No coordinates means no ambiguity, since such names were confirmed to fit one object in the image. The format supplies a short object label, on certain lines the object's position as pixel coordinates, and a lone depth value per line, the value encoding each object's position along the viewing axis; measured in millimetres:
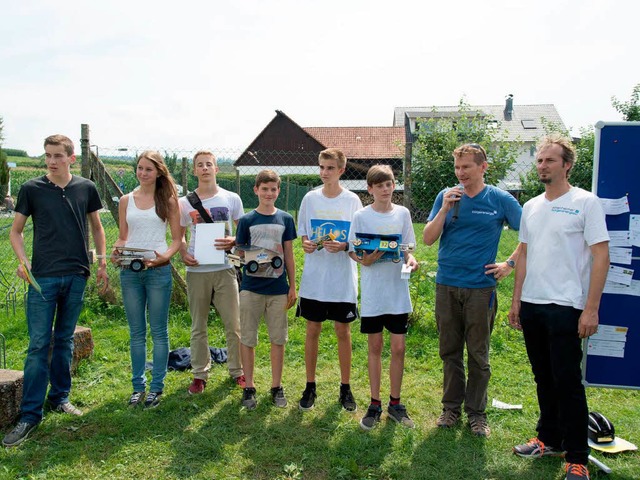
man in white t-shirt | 2994
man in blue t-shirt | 3562
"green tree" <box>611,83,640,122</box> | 15951
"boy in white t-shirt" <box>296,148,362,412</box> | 3963
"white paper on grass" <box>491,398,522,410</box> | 4105
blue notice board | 3328
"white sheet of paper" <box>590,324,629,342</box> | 3451
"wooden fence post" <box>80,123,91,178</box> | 6078
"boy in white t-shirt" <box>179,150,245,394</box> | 4258
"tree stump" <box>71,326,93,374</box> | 4685
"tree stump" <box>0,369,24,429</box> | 3619
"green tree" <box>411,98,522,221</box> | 8219
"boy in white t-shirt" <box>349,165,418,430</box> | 3795
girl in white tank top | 3961
